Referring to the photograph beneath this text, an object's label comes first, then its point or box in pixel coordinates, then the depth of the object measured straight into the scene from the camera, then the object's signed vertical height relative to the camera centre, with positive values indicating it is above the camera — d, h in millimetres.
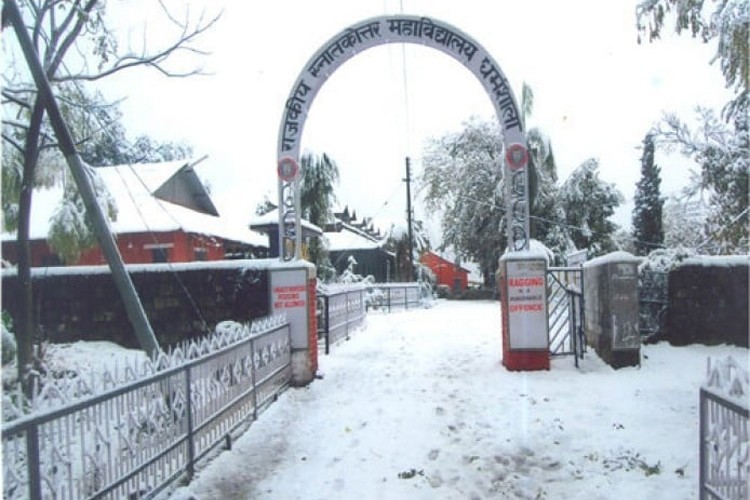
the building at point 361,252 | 44219 +1310
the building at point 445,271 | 57438 -213
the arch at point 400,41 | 9469 +2796
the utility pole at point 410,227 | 35500 +2467
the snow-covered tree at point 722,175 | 10383 +1604
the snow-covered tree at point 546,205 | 32984 +3365
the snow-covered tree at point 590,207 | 35031 +3316
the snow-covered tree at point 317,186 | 26219 +3639
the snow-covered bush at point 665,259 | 10727 +71
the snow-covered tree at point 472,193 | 35219 +4506
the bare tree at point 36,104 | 8773 +2661
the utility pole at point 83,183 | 7281 +1134
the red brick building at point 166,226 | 20594 +1741
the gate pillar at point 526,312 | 9031 -663
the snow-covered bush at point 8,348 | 8852 -1015
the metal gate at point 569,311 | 9609 -749
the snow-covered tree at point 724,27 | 7128 +2924
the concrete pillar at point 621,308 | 8688 -620
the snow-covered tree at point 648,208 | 31531 +2859
